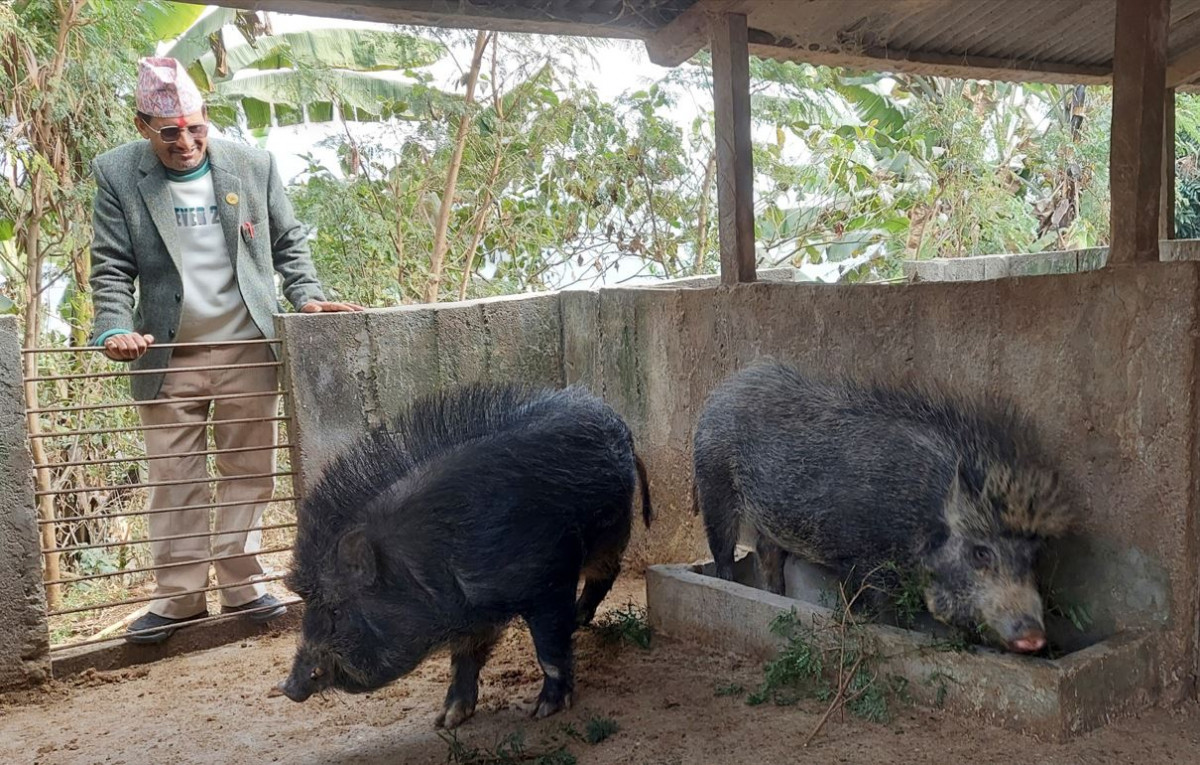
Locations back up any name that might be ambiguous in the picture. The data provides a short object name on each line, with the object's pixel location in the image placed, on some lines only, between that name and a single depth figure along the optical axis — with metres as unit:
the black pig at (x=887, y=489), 3.19
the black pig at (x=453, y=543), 3.28
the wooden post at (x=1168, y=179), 6.39
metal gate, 6.12
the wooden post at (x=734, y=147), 4.54
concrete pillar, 4.12
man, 4.45
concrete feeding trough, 2.97
